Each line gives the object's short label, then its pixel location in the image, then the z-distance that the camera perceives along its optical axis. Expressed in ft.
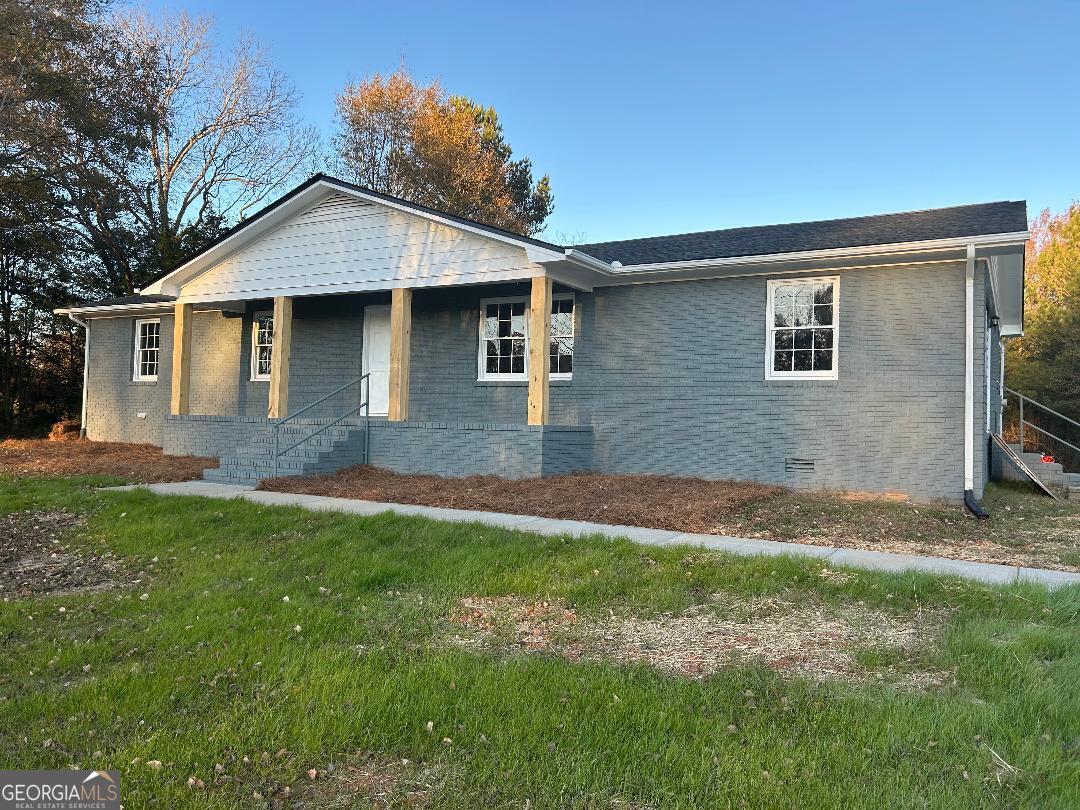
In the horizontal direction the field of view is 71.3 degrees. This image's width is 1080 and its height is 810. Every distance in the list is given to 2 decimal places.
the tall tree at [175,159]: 80.28
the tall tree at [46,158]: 52.80
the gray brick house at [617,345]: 32.86
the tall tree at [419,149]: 95.45
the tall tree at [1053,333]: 70.44
